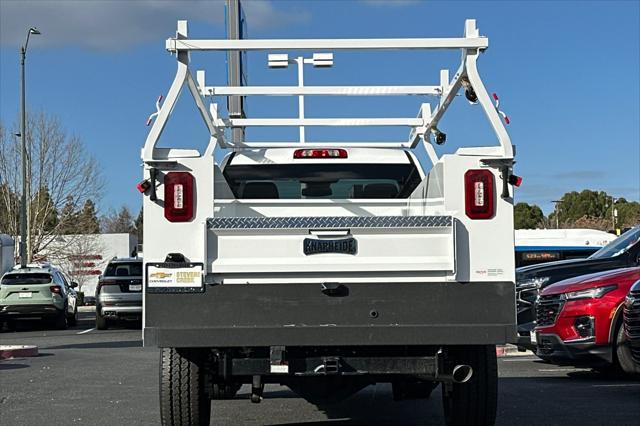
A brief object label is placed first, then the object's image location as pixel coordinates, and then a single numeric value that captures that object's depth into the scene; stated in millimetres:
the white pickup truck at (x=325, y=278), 6043
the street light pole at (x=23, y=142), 32431
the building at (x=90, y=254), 50594
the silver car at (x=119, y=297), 22750
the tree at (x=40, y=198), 44438
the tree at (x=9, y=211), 46375
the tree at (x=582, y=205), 95375
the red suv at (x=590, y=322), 10375
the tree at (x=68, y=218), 46781
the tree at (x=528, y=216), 83756
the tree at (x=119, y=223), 89675
